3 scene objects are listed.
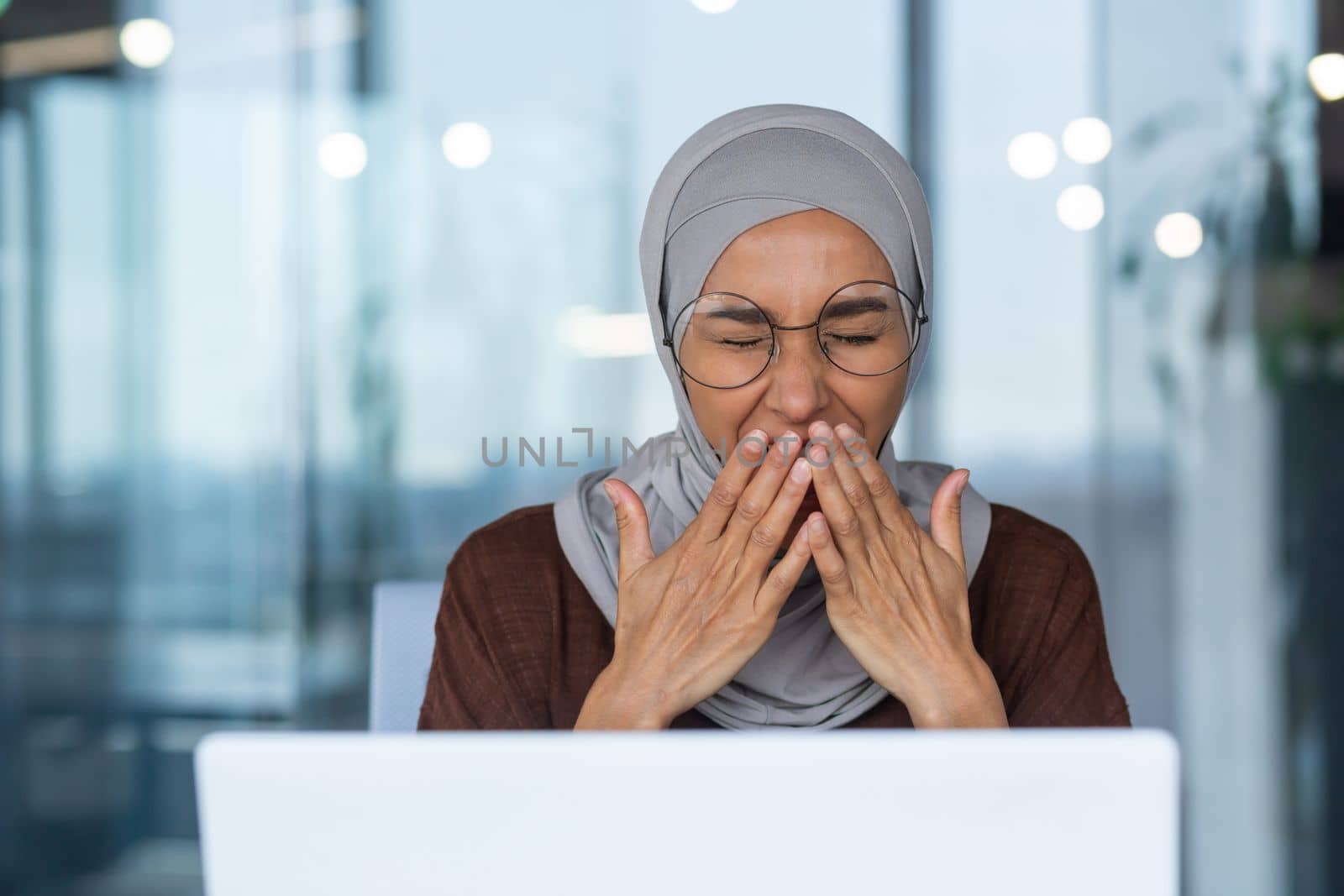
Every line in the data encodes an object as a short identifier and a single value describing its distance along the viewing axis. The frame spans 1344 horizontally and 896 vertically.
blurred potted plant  2.79
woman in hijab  1.56
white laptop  0.99
